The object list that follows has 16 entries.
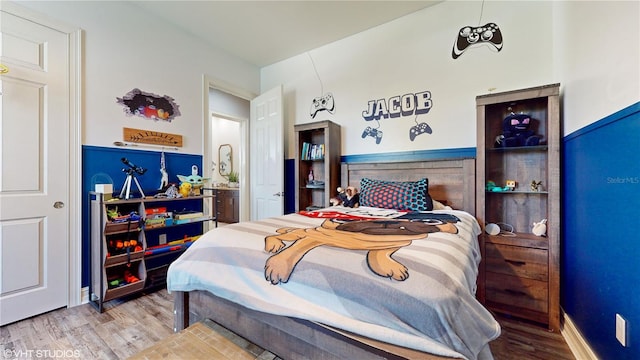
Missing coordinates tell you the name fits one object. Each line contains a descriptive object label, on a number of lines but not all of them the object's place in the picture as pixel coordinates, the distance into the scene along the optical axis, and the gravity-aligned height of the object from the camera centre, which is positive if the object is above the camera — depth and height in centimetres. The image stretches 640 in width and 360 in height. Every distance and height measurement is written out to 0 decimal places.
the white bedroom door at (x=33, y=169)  188 +8
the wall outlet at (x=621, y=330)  110 -68
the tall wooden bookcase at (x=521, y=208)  184 -24
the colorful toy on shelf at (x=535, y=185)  205 -5
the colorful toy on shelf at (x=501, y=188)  209 -7
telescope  236 +1
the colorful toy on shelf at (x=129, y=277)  227 -91
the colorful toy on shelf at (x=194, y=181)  279 -2
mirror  616 +47
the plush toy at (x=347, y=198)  256 -20
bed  76 -42
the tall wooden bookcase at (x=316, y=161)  294 +22
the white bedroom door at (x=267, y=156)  333 +32
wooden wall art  251 +45
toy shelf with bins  210 -67
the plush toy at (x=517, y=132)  203 +39
